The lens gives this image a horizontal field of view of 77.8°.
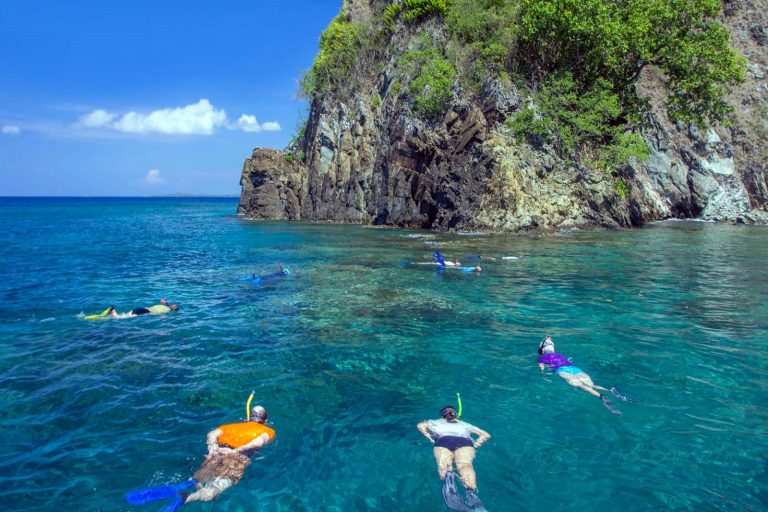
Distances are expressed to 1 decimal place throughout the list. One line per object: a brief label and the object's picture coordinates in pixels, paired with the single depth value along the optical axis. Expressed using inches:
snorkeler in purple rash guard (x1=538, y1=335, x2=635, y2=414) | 378.3
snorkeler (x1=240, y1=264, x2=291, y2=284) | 861.7
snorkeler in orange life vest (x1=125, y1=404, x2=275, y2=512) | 257.3
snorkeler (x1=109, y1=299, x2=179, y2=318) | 629.3
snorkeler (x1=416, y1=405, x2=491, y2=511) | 259.0
